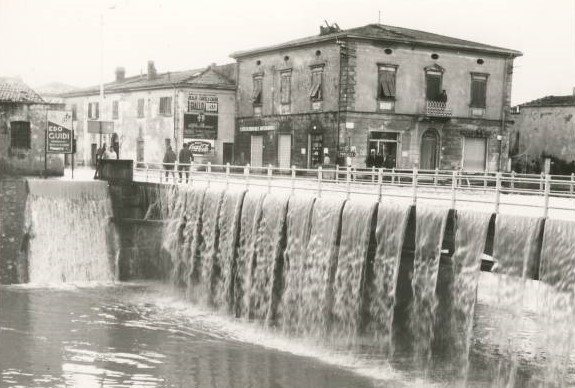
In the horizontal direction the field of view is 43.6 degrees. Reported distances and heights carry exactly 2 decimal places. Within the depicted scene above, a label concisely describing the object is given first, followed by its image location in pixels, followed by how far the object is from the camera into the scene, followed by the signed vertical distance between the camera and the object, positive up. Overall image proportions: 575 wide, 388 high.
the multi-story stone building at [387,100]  36.12 +2.52
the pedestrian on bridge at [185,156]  28.54 -0.62
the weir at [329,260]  14.33 -3.13
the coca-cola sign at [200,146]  44.97 -0.31
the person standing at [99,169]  26.96 -1.18
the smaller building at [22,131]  29.12 +0.19
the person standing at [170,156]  28.84 -0.64
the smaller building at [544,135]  41.59 +1.06
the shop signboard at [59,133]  28.19 +0.14
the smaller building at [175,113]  45.00 +1.78
